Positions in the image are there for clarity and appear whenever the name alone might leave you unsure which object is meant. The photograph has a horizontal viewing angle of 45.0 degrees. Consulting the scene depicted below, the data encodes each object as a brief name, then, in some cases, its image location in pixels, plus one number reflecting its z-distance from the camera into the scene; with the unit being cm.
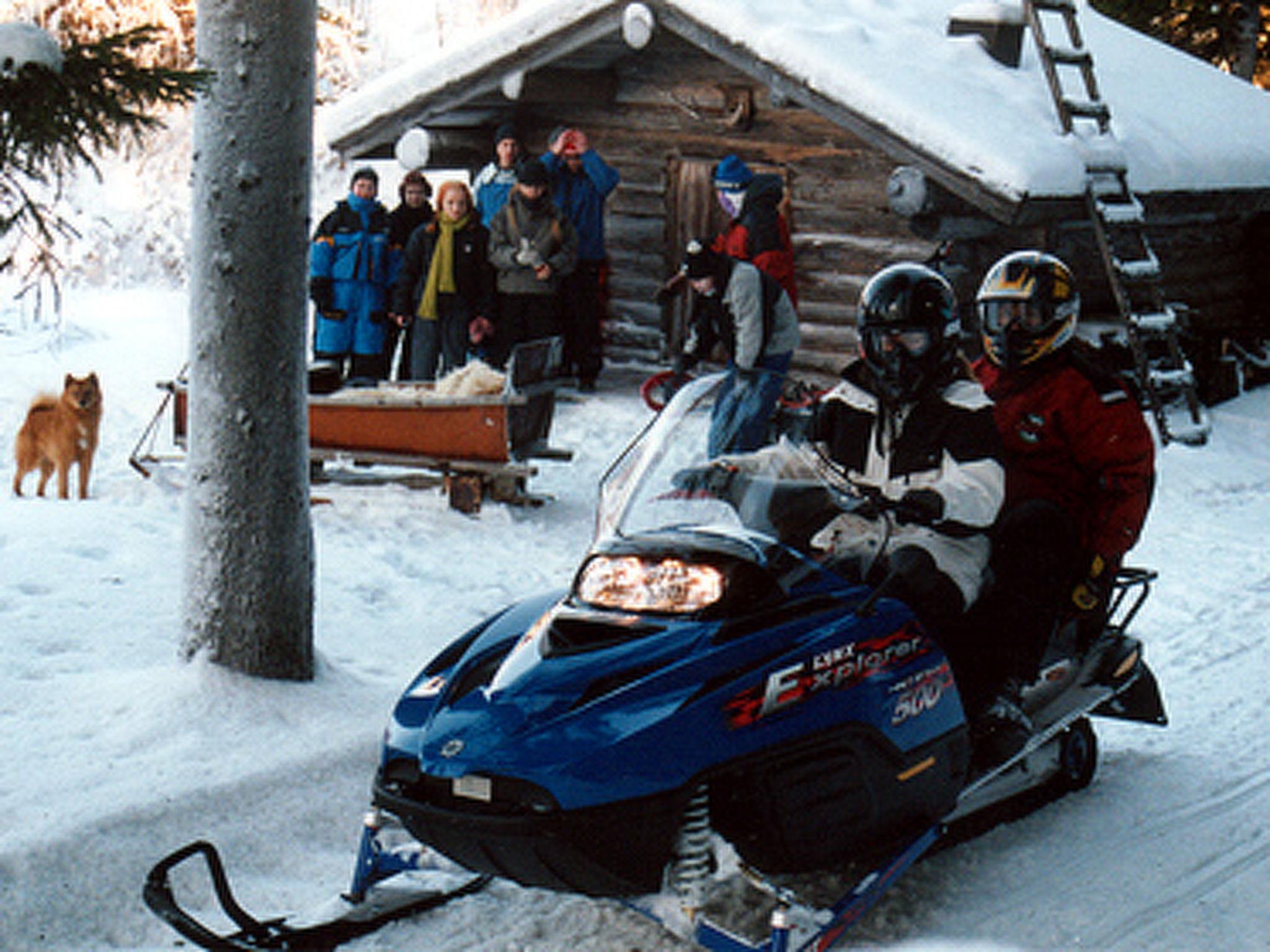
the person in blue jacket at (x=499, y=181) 1195
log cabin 1121
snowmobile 342
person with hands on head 1221
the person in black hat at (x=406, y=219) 1141
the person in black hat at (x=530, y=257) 1105
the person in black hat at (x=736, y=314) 859
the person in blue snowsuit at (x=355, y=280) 1109
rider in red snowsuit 466
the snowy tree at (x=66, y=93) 385
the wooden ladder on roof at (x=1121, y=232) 1148
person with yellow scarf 1088
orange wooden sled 885
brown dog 923
